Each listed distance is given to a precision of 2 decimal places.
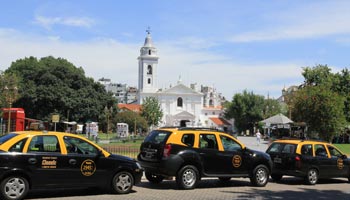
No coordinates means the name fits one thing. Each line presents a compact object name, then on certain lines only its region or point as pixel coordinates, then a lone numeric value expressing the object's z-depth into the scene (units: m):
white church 106.00
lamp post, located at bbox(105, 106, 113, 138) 72.33
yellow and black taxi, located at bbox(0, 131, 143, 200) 9.76
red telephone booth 33.53
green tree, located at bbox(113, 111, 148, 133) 70.50
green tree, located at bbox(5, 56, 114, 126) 65.50
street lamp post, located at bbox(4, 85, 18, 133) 35.84
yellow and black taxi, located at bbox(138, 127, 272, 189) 12.39
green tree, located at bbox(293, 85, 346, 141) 40.50
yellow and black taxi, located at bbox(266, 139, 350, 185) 14.95
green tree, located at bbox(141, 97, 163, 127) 81.31
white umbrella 45.42
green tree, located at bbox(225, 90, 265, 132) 98.69
